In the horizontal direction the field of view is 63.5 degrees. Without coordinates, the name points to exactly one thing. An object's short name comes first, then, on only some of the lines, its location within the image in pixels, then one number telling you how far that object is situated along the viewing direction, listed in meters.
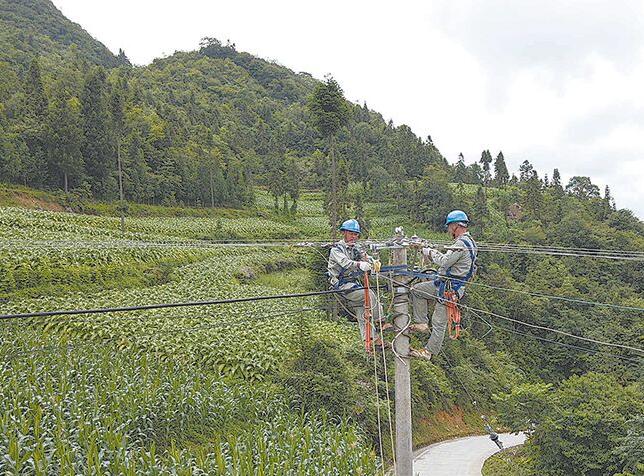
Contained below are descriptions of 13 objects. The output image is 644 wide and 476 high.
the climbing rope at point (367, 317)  6.68
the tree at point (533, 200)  59.72
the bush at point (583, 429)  14.63
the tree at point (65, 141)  40.31
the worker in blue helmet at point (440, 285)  6.37
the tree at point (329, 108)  26.50
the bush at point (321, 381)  13.30
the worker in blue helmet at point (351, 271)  6.76
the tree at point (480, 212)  54.83
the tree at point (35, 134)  39.12
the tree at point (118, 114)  36.28
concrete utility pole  6.06
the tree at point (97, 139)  43.94
